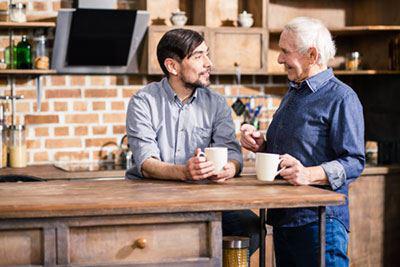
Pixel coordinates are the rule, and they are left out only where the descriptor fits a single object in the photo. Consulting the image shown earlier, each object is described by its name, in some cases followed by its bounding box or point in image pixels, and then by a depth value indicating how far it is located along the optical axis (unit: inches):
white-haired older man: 116.6
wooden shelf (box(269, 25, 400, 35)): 200.5
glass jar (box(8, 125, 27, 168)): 190.9
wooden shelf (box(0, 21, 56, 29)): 185.2
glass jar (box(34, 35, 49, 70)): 190.4
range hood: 188.7
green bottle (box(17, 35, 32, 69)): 191.3
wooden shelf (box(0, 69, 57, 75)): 186.1
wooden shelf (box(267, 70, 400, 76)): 203.5
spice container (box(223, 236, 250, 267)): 116.4
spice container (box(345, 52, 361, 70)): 209.9
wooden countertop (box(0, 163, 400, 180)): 177.8
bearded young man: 129.1
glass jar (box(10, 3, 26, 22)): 187.9
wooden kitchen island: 102.3
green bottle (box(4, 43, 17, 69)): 192.7
